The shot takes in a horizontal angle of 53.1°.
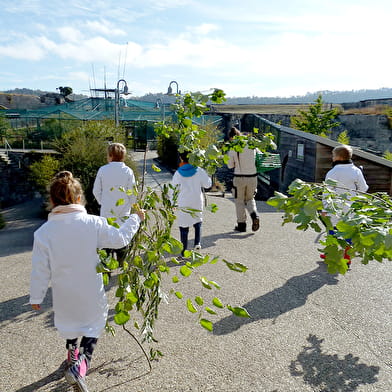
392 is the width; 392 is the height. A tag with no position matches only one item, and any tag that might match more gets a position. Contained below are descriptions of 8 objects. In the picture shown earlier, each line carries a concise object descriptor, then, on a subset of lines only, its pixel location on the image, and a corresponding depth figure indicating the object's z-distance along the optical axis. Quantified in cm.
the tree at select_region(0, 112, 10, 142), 2147
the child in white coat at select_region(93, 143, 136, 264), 489
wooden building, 1038
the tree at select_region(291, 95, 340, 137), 2116
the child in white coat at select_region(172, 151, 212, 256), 561
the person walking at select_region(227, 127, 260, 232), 708
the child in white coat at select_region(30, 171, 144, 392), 259
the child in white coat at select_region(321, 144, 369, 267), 513
